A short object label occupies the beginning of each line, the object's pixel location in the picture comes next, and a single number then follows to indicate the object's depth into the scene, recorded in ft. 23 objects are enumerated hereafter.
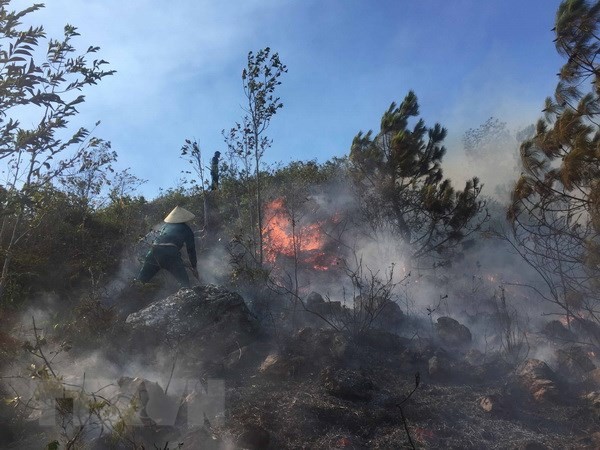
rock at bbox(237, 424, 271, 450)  14.04
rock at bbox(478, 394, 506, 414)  17.54
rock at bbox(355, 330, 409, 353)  23.06
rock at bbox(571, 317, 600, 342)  24.30
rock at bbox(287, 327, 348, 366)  20.30
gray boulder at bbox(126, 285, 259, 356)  21.93
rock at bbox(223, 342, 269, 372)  20.45
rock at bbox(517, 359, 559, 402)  18.75
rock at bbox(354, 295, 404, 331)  27.24
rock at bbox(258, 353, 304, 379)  19.38
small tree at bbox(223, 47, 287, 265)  31.42
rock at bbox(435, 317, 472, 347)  26.25
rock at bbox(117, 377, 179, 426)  15.73
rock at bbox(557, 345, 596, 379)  21.58
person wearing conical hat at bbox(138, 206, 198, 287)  26.94
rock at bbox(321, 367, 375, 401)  17.46
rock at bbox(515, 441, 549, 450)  14.64
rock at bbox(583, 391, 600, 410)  17.65
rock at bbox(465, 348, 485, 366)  23.00
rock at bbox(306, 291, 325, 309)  27.32
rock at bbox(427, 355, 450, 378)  20.94
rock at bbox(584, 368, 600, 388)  19.95
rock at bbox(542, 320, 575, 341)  26.63
